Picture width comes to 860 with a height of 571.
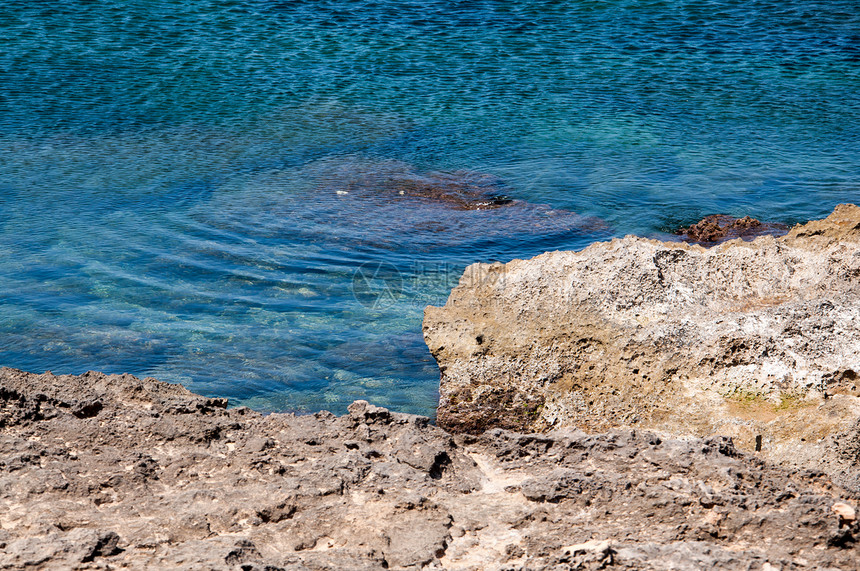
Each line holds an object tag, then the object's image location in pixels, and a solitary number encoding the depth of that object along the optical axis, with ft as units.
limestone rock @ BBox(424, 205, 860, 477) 29.14
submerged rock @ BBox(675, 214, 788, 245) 65.05
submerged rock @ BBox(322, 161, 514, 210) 73.82
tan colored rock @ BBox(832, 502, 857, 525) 21.04
